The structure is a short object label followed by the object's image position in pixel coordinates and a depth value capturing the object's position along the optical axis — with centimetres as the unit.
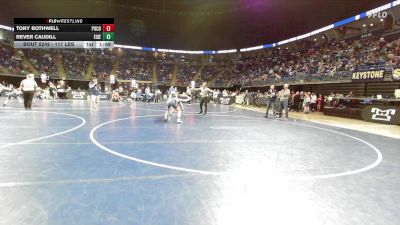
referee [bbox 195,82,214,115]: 1836
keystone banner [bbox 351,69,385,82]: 2023
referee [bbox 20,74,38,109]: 1639
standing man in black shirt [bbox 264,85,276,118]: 1808
